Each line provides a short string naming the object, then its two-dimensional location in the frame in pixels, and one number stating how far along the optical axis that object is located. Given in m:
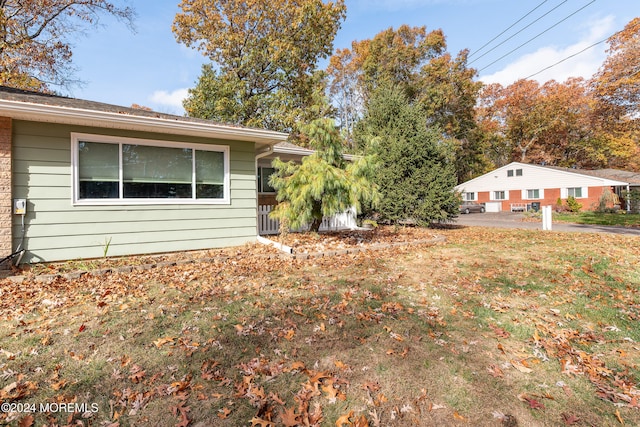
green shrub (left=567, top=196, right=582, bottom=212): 24.52
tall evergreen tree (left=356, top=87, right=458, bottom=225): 11.36
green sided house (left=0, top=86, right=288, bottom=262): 5.37
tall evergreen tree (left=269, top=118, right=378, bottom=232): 6.96
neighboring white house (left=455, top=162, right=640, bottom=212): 25.92
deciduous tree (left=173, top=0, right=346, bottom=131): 18.42
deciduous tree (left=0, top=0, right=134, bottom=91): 13.26
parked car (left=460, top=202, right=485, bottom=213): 30.74
